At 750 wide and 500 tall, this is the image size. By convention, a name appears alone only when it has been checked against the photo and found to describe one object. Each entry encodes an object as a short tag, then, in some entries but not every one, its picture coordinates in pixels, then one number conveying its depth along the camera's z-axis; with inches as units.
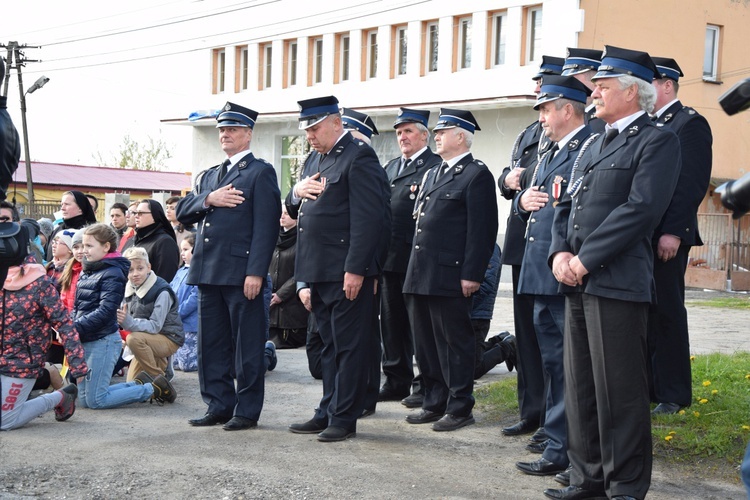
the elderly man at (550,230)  250.7
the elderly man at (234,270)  297.4
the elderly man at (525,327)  285.0
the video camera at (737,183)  132.9
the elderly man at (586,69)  281.4
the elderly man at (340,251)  285.6
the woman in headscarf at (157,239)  443.8
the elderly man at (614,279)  210.8
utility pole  1809.8
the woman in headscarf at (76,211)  457.7
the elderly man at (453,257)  300.0
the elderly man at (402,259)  341.1
